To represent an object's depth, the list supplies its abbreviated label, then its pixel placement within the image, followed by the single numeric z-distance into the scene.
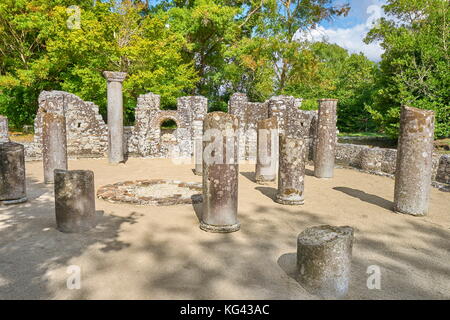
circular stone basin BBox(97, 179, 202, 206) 7.38
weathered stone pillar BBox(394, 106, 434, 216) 6.59
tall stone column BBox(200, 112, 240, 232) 5.53
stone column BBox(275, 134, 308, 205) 7.63
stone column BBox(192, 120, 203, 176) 11.49
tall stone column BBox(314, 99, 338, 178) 11.09
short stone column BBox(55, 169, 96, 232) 5.51
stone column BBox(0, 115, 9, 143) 13.52
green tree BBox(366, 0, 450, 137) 15.04
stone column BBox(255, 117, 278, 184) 10.27
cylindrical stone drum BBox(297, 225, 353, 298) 3.66
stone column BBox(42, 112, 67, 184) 9.29
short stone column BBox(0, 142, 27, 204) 7.11
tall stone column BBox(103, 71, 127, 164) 13.27
